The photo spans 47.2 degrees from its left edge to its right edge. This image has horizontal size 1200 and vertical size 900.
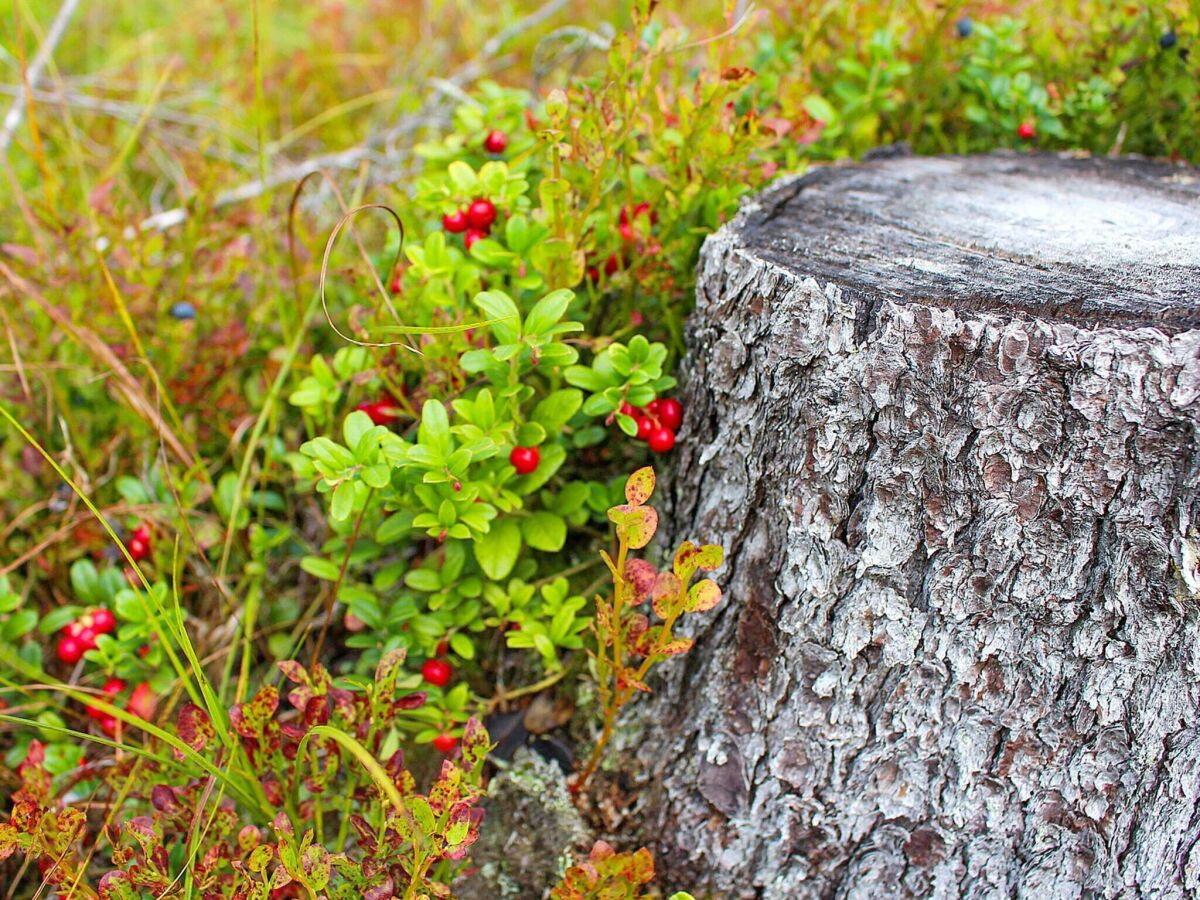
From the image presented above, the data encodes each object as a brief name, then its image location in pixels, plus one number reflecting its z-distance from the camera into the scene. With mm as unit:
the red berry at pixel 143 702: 394
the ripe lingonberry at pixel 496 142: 432
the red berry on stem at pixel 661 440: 372
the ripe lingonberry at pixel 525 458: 369
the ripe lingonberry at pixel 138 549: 415
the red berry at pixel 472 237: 398
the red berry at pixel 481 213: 398
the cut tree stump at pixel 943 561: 312
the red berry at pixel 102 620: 400
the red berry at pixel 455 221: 398
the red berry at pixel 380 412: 392
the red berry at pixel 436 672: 385
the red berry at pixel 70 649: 396
